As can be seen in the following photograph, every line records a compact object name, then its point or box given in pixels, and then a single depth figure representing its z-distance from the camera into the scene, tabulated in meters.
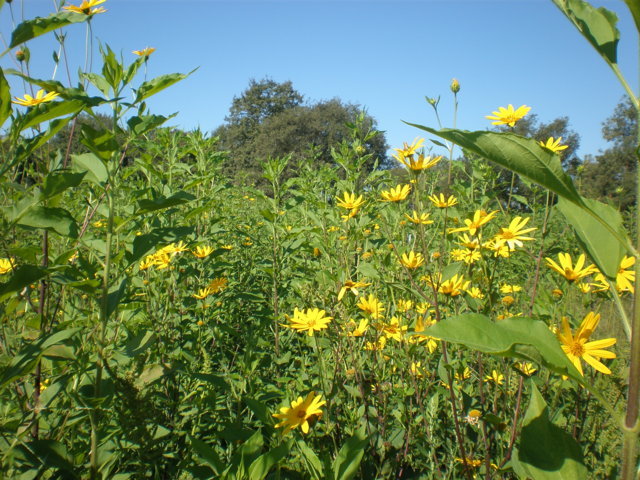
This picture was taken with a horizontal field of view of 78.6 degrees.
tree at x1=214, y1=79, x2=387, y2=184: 27.30
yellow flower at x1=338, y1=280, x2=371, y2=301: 1.77
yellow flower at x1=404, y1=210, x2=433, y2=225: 1.53
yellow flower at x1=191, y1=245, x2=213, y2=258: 2.53
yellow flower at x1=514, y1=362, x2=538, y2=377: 1.48
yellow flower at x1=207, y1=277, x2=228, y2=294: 2.31
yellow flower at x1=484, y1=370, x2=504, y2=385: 1.84
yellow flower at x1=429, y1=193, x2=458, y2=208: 2.06
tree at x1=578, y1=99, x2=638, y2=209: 17.60
